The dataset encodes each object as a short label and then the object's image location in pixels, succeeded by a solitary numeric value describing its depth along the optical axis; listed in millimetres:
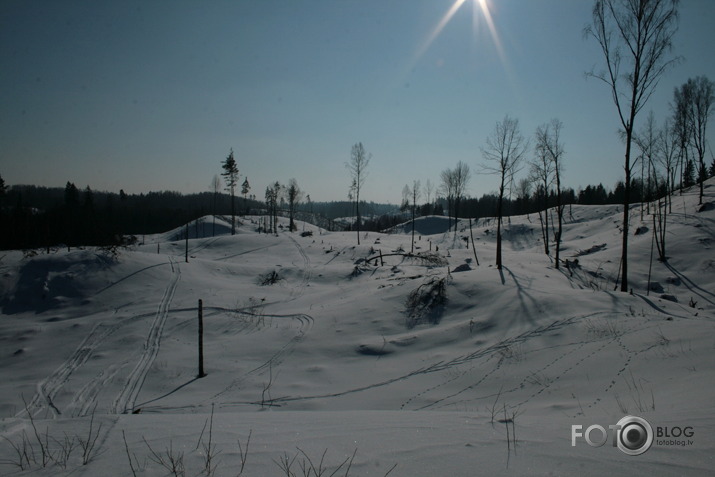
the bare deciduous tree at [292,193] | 72562
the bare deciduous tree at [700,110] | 34719
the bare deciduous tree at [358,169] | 44594
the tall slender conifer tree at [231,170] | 57375
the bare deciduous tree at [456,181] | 60312
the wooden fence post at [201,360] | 11422
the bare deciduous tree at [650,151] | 34828
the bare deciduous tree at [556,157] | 29016
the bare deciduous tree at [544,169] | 29192
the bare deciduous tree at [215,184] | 66238
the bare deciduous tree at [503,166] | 23188
